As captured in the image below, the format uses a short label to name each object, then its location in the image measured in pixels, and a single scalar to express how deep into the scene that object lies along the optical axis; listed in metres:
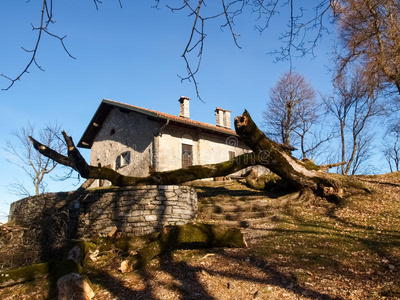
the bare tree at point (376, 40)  10.58
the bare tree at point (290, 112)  23.91
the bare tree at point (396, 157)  28.24
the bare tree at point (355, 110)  22.04
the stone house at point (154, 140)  15.77
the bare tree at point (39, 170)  19.05
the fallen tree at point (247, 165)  8.13
